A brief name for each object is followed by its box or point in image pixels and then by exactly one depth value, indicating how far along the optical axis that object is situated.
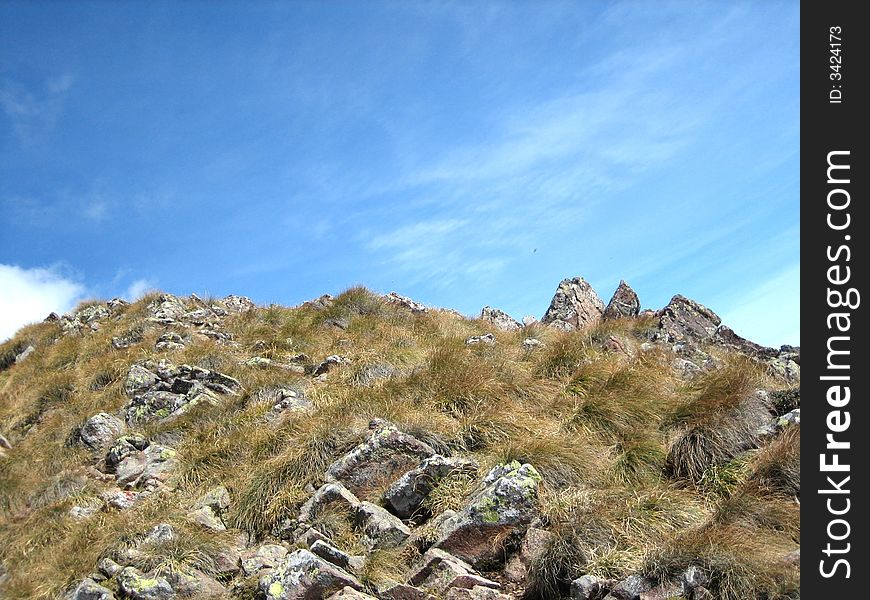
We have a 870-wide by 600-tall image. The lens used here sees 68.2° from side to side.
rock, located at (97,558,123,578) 6.98
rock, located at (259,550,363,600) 6.12
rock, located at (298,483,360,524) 7.69
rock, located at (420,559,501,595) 6.18
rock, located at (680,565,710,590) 5.38
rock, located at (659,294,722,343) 15.46
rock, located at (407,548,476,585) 6.41
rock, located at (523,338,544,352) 13.91
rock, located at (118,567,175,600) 6.58
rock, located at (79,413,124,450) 11.34
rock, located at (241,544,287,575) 6.91
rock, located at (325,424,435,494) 8.24
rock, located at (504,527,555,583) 6.50
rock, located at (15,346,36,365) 18.74
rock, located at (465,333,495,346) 14.53
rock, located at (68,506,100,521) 8.84
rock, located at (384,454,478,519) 7.77
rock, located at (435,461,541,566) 6.78
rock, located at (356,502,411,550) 7.18
